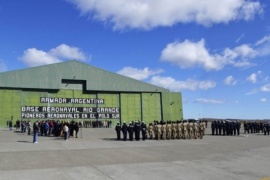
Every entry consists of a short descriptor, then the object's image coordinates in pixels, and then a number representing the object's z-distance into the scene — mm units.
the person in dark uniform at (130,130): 17192
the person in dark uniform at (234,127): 22653
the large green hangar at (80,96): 34202
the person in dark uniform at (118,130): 17577
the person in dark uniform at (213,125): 23132
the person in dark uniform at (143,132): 17295
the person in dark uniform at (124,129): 17122
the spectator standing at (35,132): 14800
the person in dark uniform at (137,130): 17244
